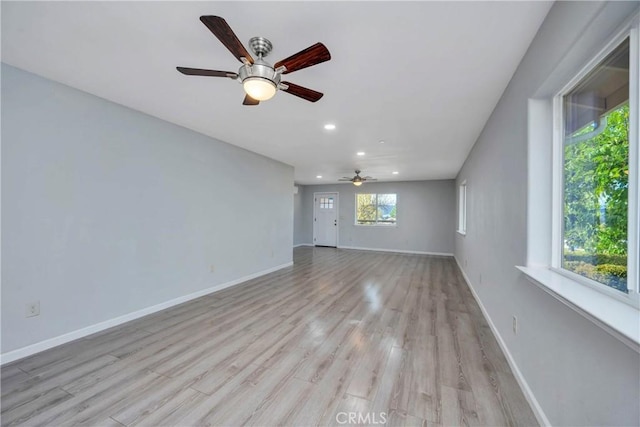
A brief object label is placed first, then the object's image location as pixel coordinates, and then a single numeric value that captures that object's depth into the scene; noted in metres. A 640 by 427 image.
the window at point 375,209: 8.57
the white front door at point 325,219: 9.38
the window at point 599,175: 1.04
